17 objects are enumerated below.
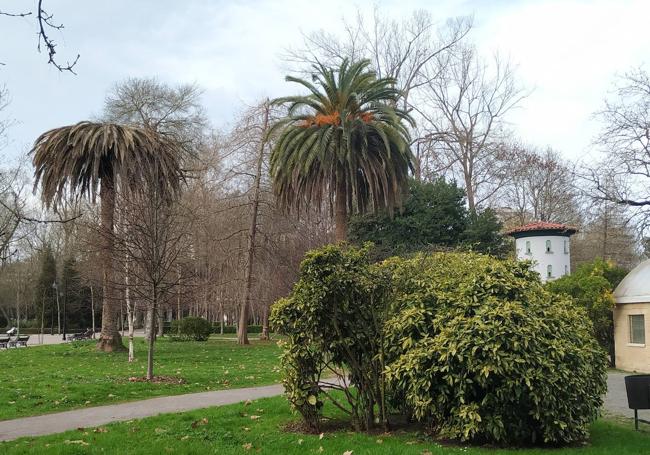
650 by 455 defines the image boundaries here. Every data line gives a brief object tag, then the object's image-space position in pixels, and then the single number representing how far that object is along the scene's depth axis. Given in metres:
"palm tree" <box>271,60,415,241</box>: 22.77
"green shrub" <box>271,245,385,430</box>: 8.79
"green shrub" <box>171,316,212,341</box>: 34.66
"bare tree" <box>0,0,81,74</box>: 4.94
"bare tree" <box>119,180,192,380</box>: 15.45
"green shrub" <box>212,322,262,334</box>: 52.94
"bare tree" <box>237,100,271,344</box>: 30.86
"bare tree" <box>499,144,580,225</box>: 46.09
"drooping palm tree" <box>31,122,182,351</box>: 23.06
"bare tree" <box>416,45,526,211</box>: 43.25
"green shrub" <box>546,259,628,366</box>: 21.53
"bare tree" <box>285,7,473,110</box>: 44.28
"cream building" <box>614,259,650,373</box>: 20.16
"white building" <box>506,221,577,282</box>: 32.13
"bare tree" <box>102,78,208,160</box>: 41.25
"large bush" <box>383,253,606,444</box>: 7.65
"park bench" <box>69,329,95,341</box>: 37.88
